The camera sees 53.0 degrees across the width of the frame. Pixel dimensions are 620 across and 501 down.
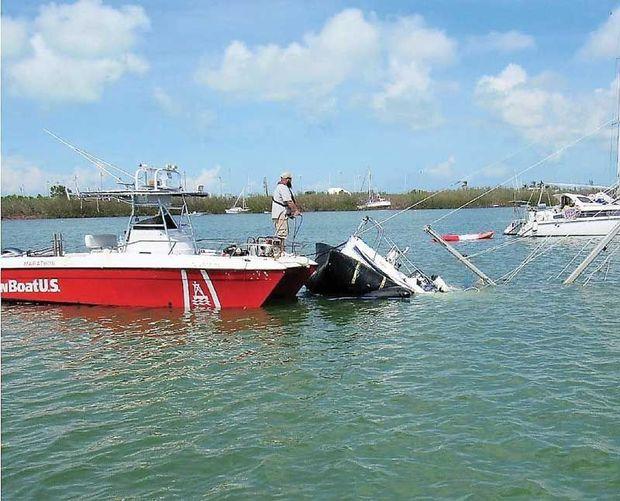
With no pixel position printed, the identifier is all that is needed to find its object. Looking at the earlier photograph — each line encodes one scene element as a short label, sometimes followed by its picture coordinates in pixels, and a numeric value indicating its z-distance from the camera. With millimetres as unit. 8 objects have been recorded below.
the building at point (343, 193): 107175
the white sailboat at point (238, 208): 91000
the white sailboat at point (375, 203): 102688
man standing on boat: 17344
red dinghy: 44594
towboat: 16328
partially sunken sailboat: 18688
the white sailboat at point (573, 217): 40688
